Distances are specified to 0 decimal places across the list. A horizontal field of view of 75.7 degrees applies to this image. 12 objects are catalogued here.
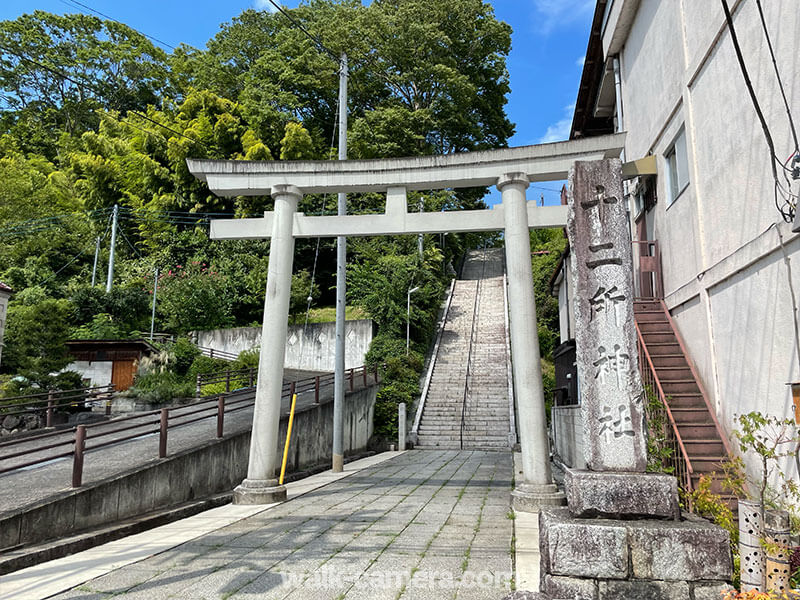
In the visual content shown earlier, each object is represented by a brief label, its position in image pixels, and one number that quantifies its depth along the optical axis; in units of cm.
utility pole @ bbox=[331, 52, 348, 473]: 1177
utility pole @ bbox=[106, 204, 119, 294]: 2741
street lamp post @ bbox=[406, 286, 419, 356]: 2292
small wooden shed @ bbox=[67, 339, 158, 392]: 2152
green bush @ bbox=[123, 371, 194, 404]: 1788
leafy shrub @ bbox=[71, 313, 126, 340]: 2470
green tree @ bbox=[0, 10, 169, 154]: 3753
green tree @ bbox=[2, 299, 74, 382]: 1565
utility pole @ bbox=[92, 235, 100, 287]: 2904
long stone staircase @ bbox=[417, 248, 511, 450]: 1839
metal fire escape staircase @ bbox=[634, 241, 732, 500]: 638
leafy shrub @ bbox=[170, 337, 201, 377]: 2261
